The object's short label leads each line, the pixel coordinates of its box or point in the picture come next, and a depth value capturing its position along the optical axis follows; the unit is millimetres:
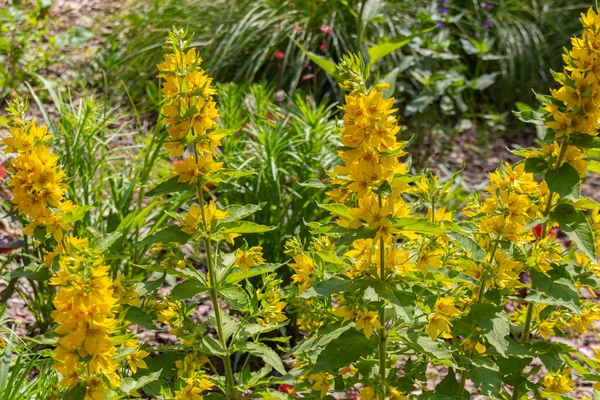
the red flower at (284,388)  2480
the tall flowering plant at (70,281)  1569
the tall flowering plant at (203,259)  1813
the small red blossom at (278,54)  4469
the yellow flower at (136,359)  1947
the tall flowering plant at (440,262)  1709
